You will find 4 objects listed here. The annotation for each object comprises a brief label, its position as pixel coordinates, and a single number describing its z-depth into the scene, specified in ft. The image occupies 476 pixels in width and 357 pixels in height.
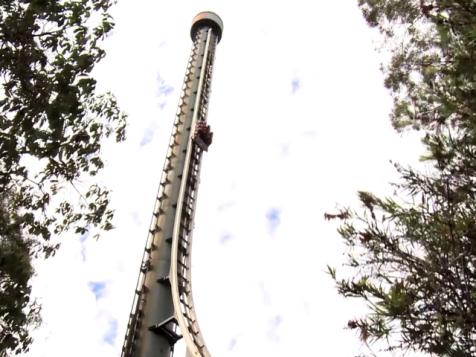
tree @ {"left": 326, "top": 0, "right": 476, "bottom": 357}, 10.93
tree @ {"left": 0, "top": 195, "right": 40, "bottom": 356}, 18.58
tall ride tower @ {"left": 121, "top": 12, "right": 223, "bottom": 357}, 62.18
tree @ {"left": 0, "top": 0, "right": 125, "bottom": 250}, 17.57
